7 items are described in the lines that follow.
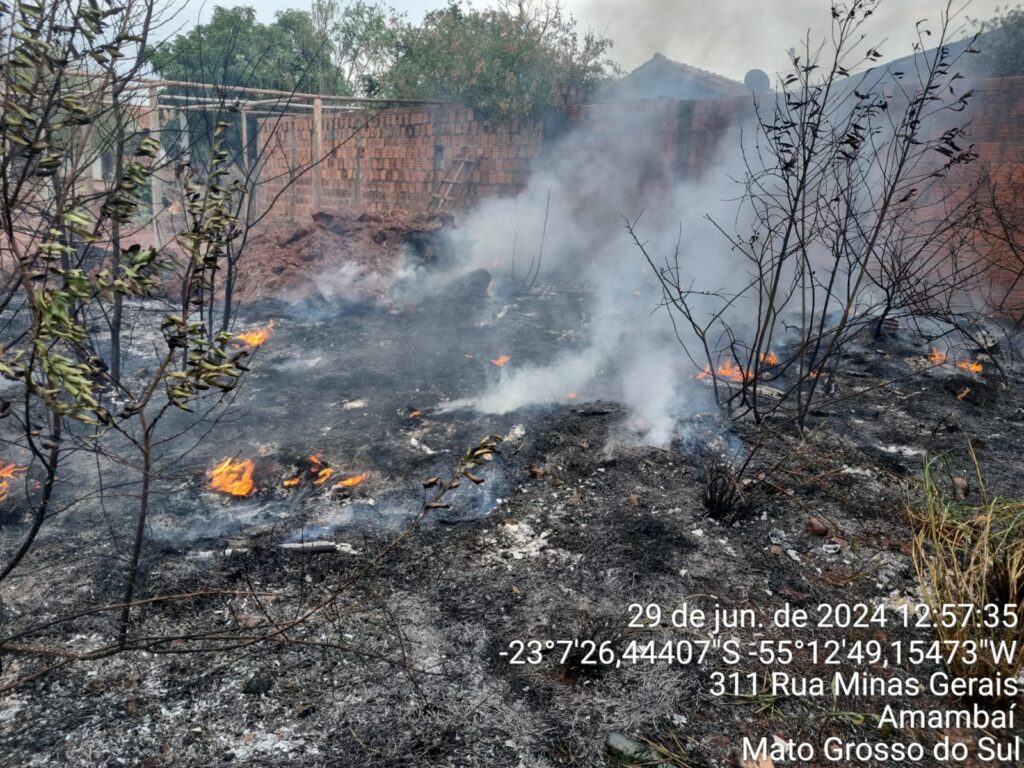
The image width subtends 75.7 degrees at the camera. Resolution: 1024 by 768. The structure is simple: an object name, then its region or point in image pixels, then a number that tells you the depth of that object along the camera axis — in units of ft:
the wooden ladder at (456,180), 47.83
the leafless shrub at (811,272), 20.68
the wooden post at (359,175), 53.67
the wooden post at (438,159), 49.21
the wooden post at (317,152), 45.73
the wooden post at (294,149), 56.10
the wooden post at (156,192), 46.78
